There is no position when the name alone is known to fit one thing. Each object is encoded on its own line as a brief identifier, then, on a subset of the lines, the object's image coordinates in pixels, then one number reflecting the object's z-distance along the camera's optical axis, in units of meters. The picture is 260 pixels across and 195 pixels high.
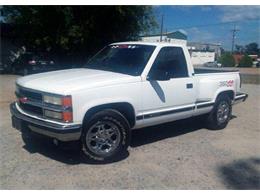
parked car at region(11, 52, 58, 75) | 16.53
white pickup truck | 3.47
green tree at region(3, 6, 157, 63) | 14.28
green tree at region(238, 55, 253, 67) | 45.04
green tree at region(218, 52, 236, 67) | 43.05
